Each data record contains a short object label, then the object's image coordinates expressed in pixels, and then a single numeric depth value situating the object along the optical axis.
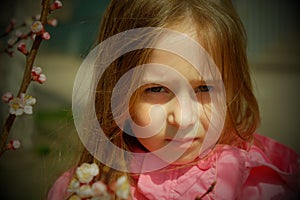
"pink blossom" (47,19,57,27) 1.06
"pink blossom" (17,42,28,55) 0.95
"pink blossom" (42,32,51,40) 0.96
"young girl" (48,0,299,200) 0.93
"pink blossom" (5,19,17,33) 1.20
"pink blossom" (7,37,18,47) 1.12
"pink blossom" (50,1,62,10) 0.97
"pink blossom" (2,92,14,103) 0.98
